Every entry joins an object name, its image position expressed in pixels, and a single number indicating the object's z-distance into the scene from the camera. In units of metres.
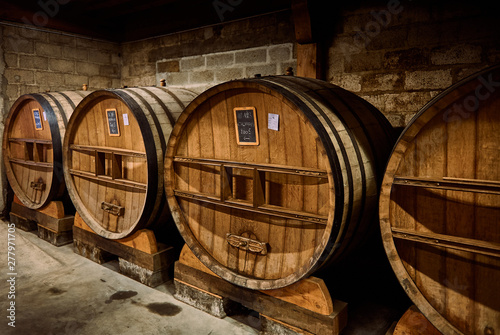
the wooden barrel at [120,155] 2.76
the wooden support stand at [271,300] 2.09
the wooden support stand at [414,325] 1.84
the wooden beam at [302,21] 3.02
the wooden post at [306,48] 3.06
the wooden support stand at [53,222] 3.94
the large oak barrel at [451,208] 1.53
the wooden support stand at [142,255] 3.00
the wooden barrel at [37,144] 3.72
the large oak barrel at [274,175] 1.90
